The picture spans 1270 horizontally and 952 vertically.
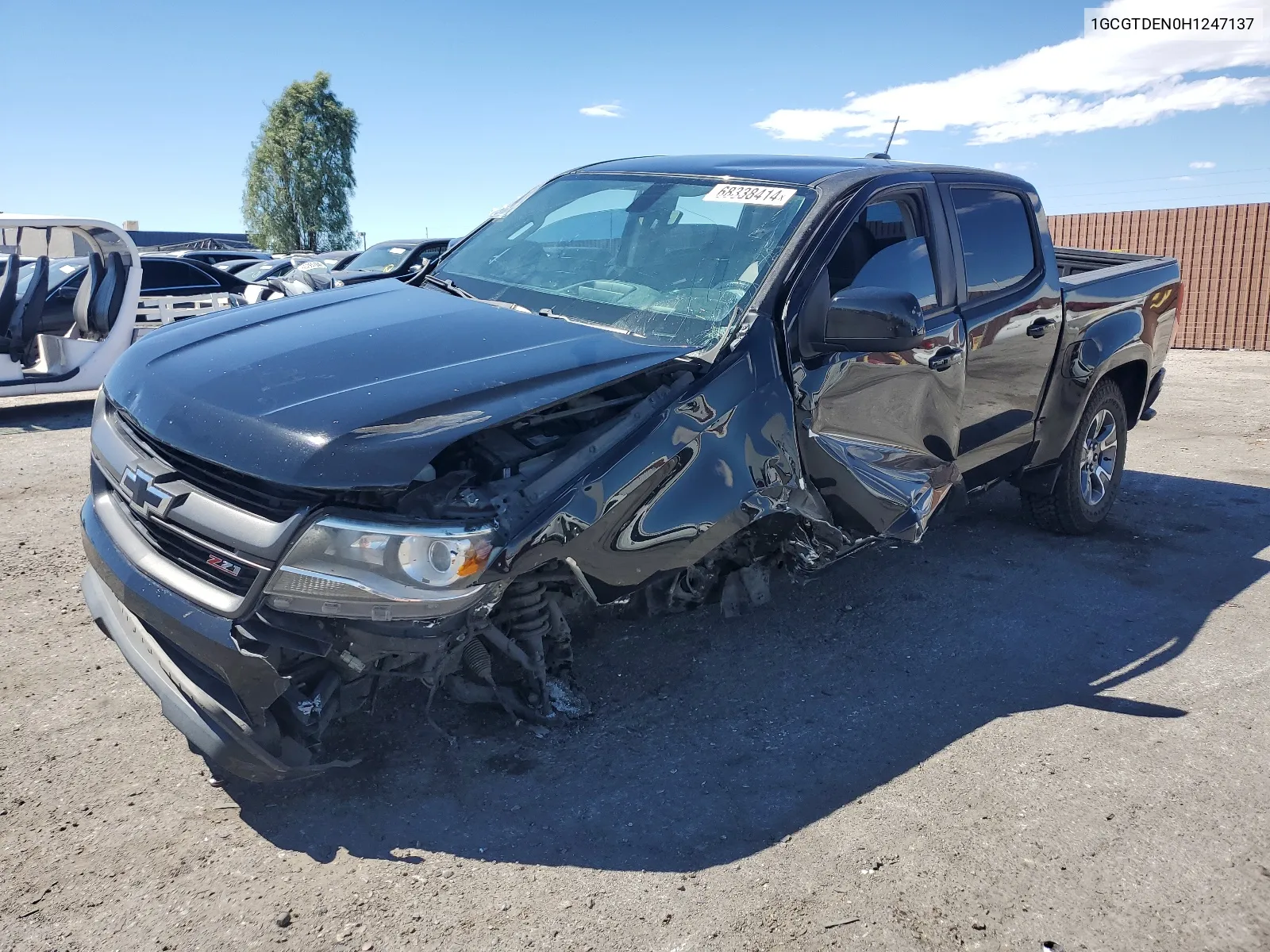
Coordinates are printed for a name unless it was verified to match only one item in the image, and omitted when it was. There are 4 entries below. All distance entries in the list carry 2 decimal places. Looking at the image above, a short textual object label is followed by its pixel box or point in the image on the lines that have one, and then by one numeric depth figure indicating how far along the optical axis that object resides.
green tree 54.03
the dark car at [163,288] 9.81
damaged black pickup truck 2.35
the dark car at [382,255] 6.76
